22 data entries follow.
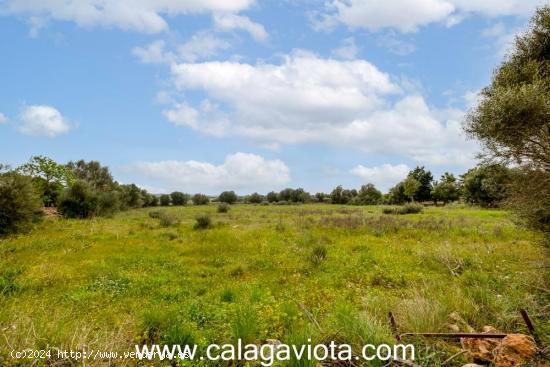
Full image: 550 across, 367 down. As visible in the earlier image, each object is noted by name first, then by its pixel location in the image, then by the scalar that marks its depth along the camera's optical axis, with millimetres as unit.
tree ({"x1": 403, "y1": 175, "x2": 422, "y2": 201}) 75000
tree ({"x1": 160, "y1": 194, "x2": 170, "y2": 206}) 91625
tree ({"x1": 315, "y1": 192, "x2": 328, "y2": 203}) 101262
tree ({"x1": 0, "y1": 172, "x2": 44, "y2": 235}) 21438
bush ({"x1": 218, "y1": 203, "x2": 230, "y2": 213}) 50334
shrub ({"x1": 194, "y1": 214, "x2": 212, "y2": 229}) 24438
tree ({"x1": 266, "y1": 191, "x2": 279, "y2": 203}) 99281
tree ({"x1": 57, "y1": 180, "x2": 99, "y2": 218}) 32719
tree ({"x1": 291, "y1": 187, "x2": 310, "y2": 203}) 97562
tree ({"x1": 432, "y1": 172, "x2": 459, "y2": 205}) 77169
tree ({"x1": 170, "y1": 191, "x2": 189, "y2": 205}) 91938
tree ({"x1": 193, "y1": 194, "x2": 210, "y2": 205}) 91875
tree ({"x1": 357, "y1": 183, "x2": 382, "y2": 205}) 87856
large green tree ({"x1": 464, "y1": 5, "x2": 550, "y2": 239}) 9742
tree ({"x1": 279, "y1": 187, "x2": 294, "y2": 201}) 99475
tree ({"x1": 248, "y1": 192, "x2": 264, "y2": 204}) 98125
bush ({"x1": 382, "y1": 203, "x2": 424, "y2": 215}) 40406
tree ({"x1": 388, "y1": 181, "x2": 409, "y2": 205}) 84688
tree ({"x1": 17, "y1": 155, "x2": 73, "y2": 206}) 38406
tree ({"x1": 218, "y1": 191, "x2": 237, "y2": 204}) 94688
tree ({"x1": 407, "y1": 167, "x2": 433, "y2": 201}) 84500
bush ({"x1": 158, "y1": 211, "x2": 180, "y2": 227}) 26208
